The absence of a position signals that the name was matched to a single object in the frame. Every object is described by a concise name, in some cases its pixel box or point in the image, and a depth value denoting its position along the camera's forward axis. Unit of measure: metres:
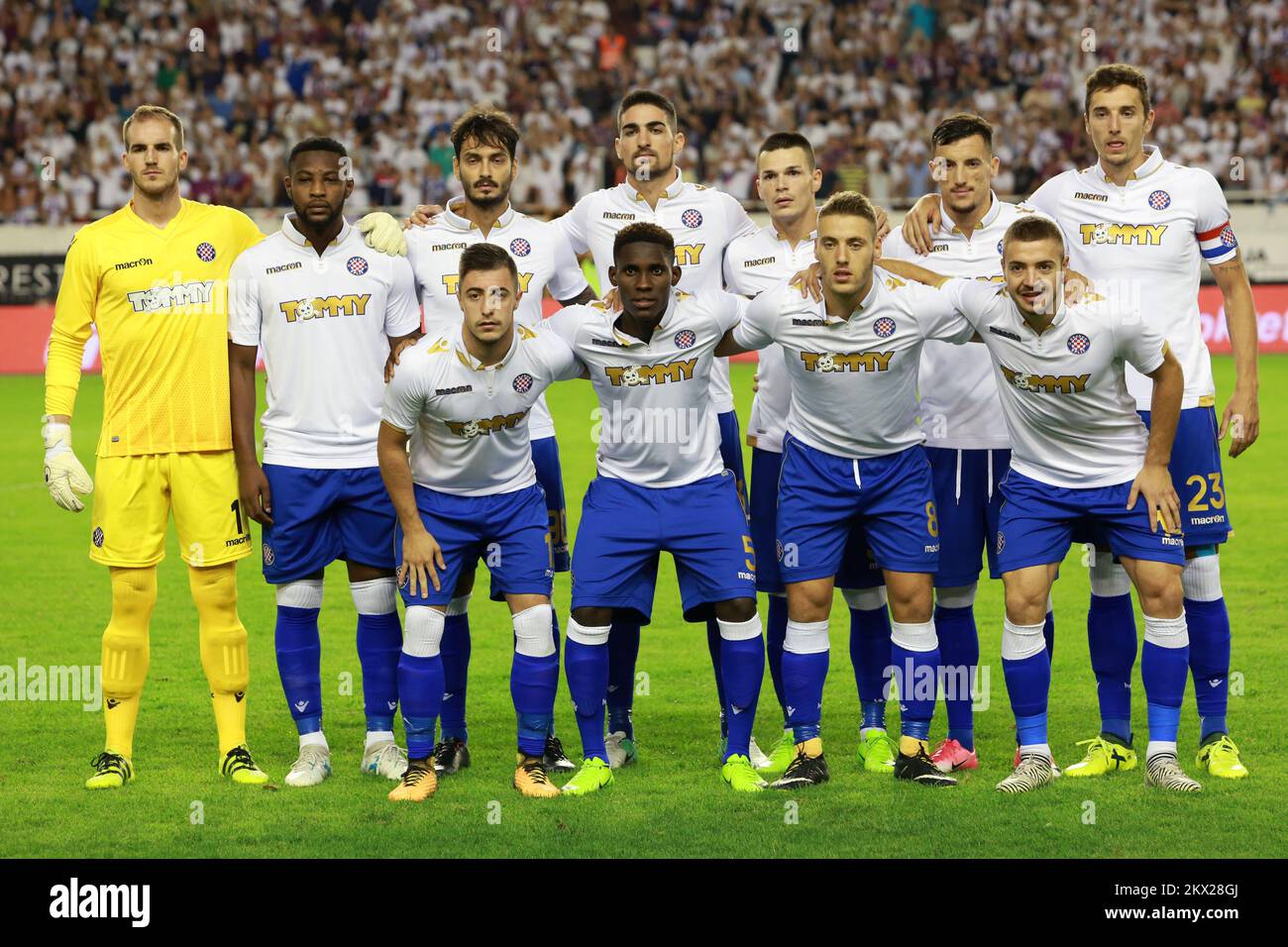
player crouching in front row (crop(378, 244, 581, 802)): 6.04
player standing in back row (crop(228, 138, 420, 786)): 6.30
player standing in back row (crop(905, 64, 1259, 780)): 6.27
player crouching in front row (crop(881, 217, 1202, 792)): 5.94
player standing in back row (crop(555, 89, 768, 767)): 6.82
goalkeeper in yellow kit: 6.28
